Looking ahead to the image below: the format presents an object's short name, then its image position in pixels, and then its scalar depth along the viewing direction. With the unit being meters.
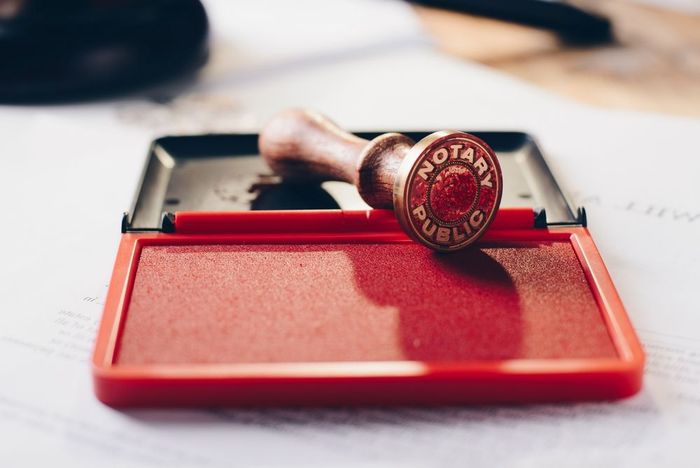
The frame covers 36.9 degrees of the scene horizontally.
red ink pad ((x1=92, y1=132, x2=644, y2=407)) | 0.21
